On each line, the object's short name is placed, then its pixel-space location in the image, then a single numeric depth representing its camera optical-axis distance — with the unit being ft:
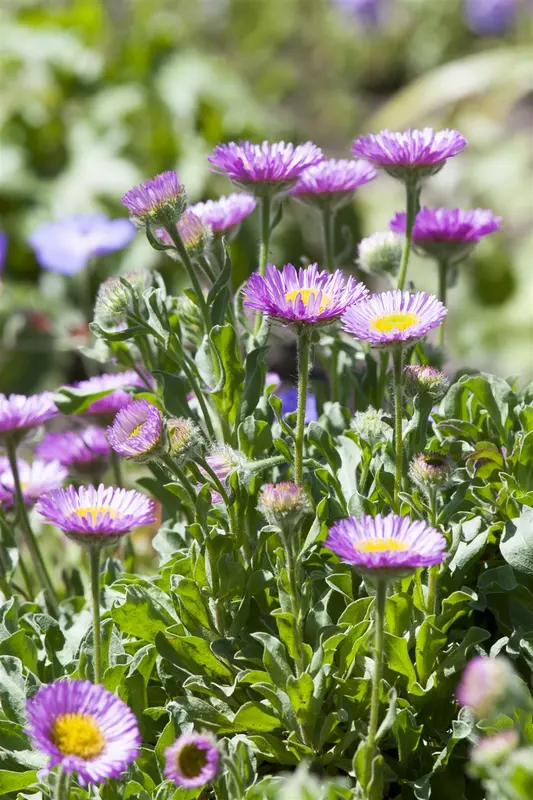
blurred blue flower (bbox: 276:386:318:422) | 5.07
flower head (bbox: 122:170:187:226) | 4.48
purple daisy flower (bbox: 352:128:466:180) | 4.58
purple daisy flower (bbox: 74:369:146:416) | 4.83
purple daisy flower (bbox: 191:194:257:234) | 4.71
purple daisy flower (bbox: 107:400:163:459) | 4.39
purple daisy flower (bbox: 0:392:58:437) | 4.70
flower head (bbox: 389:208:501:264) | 4.78
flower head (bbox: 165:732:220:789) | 4.19
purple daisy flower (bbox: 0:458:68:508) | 4.91
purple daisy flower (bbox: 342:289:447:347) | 4.39
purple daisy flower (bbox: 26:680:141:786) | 4.19
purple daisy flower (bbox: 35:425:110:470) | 4.98
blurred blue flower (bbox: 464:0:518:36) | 16.90
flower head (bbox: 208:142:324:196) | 4.57
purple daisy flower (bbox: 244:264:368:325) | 4.39
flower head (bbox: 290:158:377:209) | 4.75
